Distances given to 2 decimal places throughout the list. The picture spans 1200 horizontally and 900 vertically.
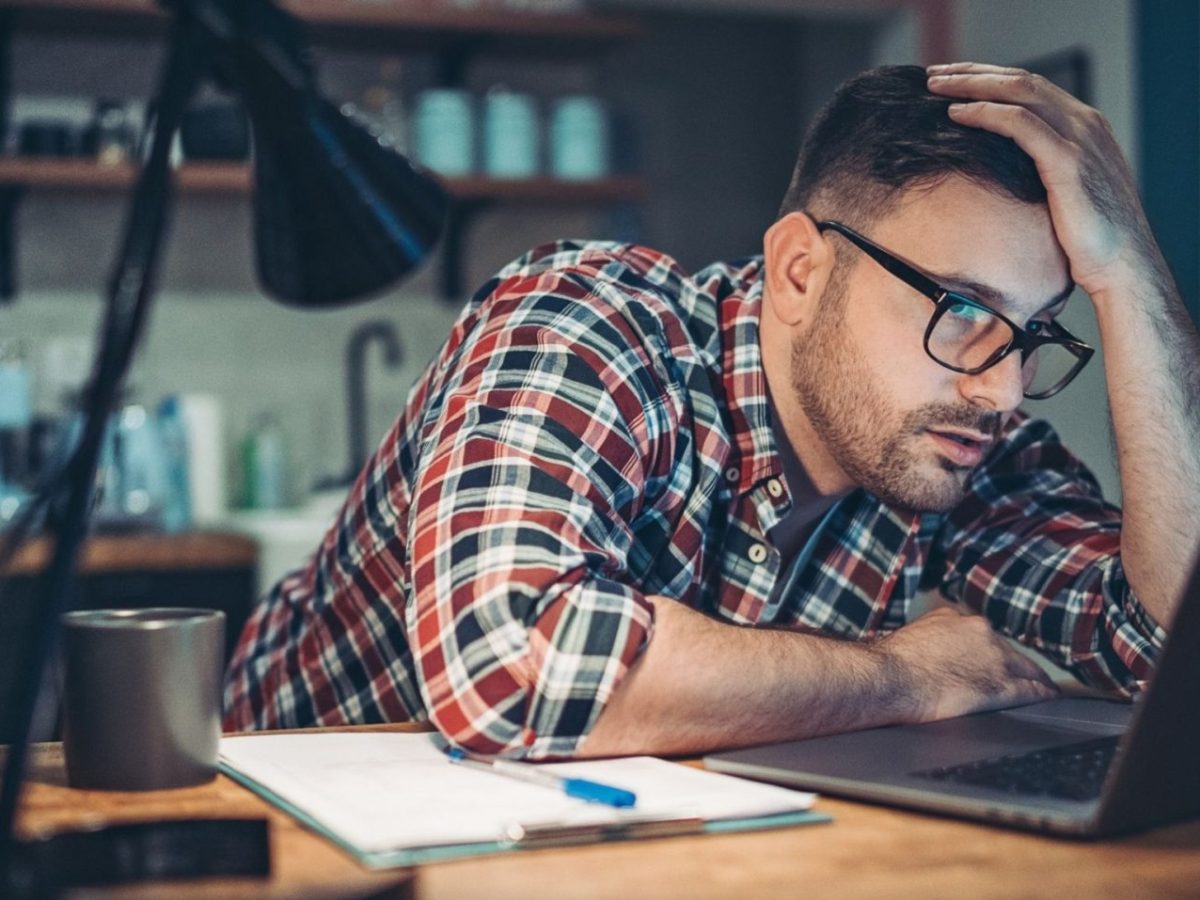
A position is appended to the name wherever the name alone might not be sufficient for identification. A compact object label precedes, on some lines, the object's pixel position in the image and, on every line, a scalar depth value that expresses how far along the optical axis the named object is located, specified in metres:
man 1.05
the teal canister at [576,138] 3.73
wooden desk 0.72
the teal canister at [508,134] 3.68
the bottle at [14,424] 3.33
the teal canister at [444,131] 3.63
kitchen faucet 3.74
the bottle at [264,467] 3.63
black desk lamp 0.64
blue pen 0.86
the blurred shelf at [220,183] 3.36
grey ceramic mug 0.92
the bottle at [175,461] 3.48
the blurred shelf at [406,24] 3.44
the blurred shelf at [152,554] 3.02
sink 3.08
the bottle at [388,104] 3.69
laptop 0.82
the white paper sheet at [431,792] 0.80
